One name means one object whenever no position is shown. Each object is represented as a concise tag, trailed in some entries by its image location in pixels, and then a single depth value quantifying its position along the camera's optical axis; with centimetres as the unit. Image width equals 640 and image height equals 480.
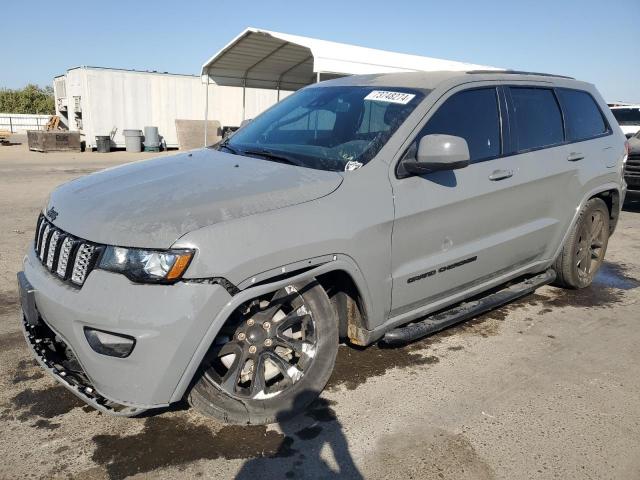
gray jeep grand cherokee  233
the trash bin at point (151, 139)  2164
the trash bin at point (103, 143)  2098
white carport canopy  1332
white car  1620
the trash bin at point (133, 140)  2142
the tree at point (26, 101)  4497
